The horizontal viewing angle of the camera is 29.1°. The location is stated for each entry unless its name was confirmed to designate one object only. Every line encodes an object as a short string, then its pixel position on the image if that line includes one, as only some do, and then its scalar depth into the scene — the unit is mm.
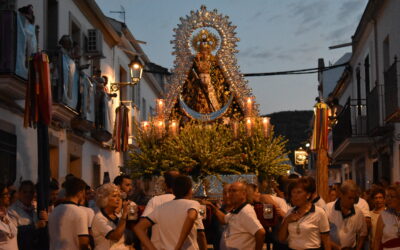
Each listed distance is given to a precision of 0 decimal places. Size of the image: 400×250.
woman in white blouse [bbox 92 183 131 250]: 6422
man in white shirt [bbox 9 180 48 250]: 7383
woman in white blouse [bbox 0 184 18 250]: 6535
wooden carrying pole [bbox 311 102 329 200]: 13758
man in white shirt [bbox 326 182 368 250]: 7953
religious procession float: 14219
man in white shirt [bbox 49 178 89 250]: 6773
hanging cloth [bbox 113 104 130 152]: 19662
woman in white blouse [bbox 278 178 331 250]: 6770
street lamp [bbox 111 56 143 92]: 17547
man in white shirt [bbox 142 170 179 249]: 6668
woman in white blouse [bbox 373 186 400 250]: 7273
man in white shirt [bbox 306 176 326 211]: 7988
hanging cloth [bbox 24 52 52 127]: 7922
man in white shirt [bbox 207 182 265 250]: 6950
